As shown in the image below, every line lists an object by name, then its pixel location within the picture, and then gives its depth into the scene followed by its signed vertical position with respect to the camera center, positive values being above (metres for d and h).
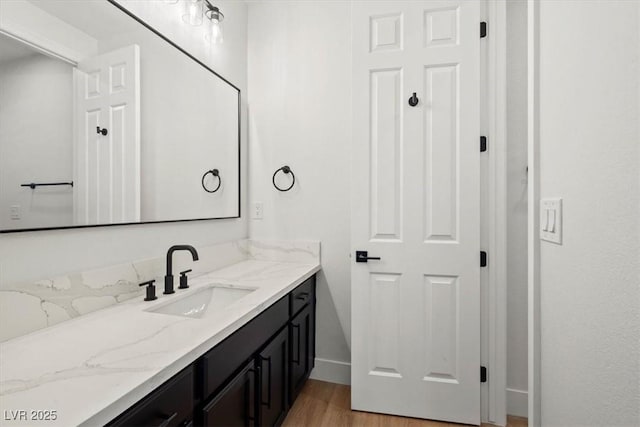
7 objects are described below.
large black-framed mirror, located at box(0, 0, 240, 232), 0.97 +0.35
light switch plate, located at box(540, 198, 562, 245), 0.80 -0.03
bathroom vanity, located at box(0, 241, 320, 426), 0.66 -0.39
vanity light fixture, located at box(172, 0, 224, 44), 1.72 +1.11
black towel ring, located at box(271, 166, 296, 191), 2.23 +0.25
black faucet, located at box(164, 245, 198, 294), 1.41 -0.30
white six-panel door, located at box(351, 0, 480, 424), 1.76 +0.00
